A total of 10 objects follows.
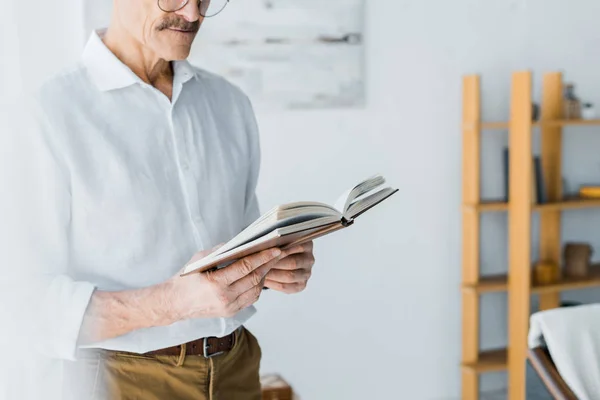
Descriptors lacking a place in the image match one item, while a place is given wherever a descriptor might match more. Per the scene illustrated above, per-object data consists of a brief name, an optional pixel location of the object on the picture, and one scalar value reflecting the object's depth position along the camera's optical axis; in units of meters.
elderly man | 1.09
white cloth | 2.07
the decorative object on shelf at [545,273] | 3.12
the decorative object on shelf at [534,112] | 2.99
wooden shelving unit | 2.93
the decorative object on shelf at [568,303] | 3.12
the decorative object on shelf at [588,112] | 3.15
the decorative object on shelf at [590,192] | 3.21
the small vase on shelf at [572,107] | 3.12
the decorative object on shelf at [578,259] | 3.23
